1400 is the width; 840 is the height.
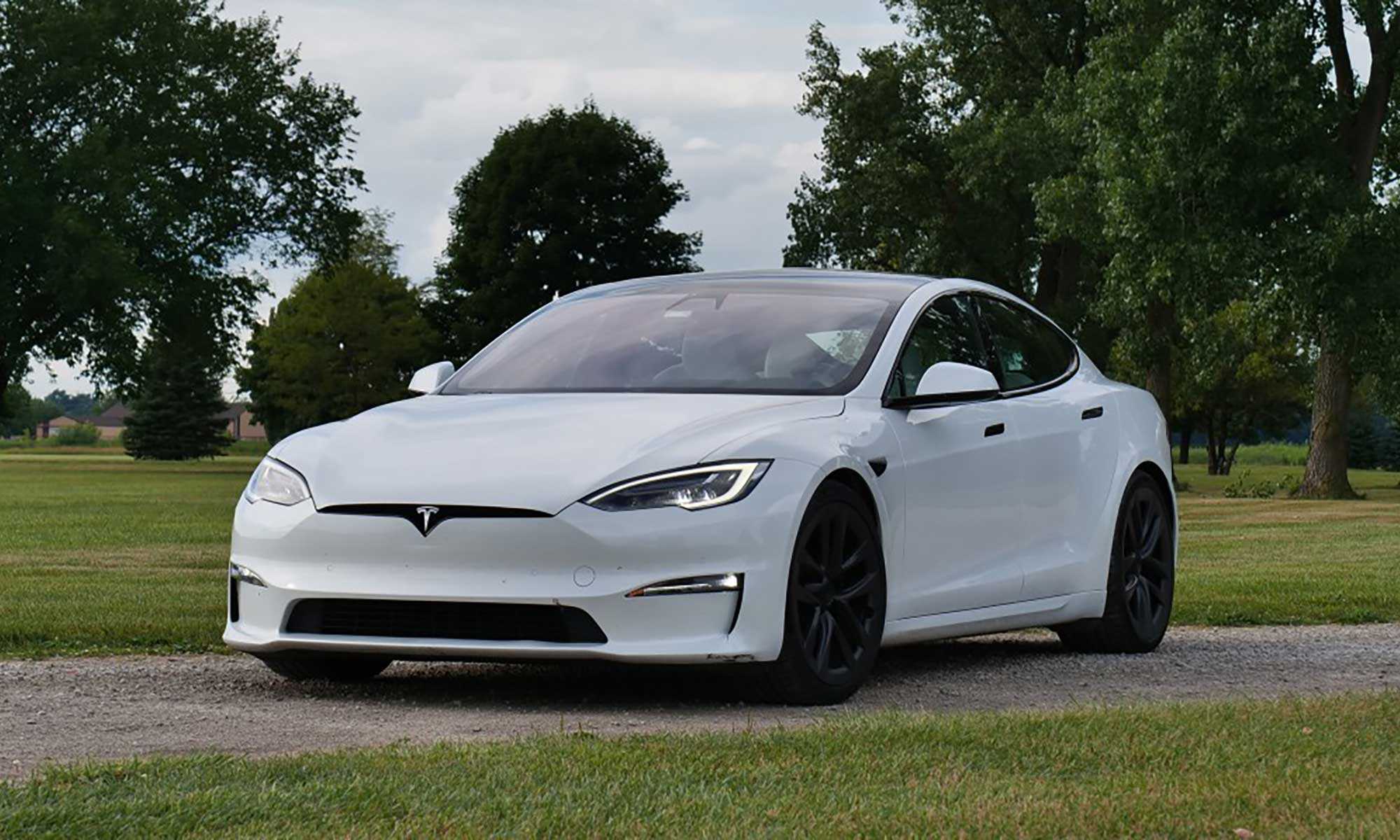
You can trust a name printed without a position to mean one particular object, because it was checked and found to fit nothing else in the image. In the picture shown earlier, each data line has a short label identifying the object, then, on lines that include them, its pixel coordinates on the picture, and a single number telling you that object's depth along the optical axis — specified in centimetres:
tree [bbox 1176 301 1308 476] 7325
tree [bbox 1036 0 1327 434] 3453
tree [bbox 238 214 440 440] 8394
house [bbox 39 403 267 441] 19225
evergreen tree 9900
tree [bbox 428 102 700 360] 6569
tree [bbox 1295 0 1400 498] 3397
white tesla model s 668
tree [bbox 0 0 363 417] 4925
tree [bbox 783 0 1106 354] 4566
